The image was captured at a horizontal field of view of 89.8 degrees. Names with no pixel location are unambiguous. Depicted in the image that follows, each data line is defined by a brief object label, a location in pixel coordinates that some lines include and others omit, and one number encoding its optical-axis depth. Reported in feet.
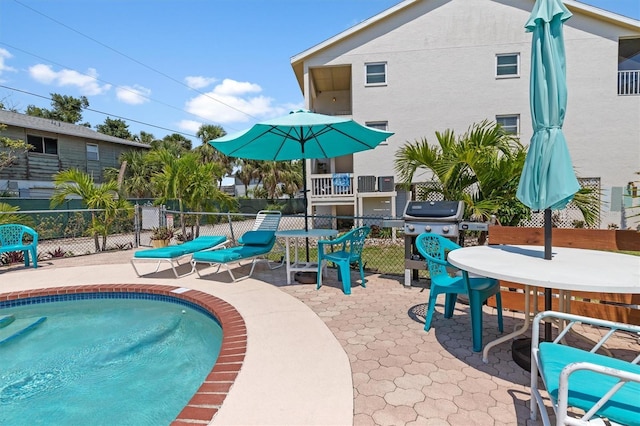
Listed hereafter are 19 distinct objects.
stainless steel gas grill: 13.96
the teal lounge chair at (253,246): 16.19
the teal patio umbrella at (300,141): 15.81
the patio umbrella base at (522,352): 7.98
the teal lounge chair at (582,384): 3.88
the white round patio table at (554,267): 5.97
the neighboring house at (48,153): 51.52
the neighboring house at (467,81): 38.99
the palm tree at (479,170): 15.92
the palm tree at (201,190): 29.04
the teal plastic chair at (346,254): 14.23
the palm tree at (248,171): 87.25
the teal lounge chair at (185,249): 16.62
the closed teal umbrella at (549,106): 7.90
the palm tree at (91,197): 27.14
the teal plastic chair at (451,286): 8.93
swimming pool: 7.85
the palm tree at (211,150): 79.09
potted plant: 26.84
